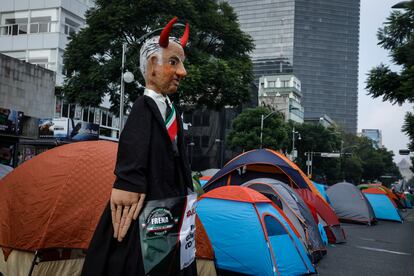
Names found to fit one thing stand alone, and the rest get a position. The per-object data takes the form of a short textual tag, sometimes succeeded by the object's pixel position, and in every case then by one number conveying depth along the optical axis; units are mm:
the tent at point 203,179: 16781
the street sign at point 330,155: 52288
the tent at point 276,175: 11109
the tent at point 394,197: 21952
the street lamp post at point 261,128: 38938
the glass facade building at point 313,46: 145625
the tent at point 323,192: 16184
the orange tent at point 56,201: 4445
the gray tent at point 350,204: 16469
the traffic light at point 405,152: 29603
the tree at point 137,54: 18938
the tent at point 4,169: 7618
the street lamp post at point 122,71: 17172
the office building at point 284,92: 82938
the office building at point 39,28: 28625
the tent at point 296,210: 8336
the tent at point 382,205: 19391
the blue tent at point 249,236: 6414
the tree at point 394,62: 16852
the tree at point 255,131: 40031
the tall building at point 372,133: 153175
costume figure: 2236
